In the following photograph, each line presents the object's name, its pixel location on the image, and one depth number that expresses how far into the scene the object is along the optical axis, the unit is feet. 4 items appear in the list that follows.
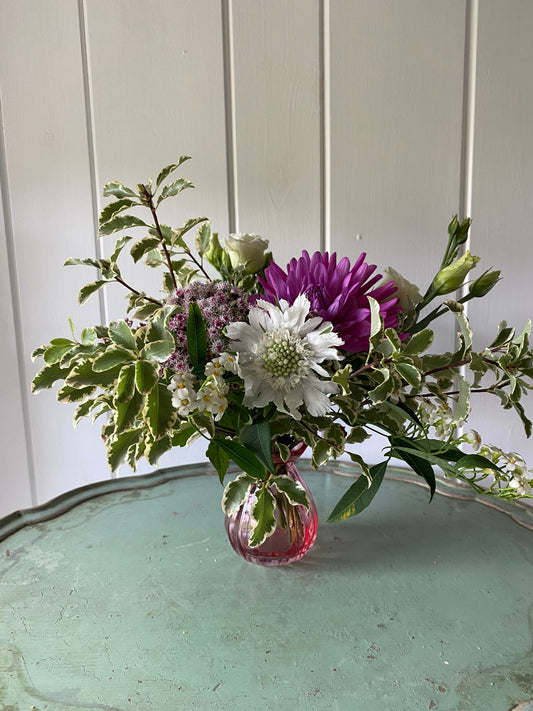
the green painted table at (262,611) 1.70
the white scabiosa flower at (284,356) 1.77
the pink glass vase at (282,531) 2.24
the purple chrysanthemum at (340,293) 1.85
